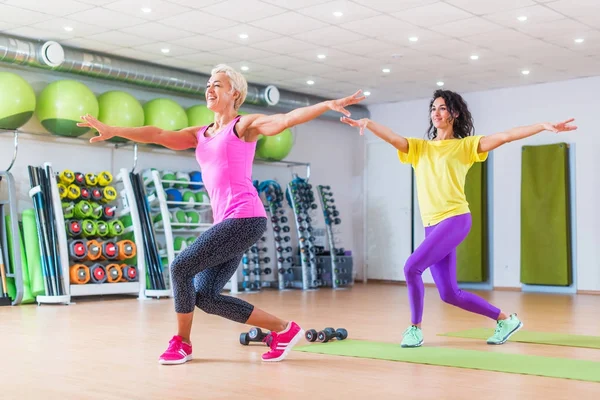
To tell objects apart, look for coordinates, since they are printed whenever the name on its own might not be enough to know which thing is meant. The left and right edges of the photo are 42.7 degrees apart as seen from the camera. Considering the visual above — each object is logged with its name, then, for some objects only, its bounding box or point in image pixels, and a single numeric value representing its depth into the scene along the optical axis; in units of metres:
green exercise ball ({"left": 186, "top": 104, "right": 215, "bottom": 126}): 8.85
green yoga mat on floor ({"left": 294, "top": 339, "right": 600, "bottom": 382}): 3.35
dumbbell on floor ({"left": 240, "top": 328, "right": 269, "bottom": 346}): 4.18
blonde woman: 3.41
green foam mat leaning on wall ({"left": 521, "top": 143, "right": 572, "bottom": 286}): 9.56
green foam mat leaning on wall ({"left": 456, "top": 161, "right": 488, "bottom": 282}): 10.26
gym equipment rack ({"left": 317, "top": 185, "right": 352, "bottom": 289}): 10.30
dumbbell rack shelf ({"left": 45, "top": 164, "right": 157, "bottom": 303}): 7.42
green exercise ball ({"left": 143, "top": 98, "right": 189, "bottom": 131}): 8.32
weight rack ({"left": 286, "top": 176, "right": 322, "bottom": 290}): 9.95
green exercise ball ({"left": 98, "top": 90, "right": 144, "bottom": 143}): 7.89
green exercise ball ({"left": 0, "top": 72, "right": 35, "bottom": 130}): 6.96
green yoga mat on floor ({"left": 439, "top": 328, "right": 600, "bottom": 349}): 4.40
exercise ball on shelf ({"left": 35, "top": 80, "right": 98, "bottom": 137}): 7.47
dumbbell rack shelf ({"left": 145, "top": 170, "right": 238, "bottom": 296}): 8.34
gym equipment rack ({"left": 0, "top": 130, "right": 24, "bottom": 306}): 7.17
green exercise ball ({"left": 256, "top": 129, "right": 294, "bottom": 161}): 9.57
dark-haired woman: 4.10
